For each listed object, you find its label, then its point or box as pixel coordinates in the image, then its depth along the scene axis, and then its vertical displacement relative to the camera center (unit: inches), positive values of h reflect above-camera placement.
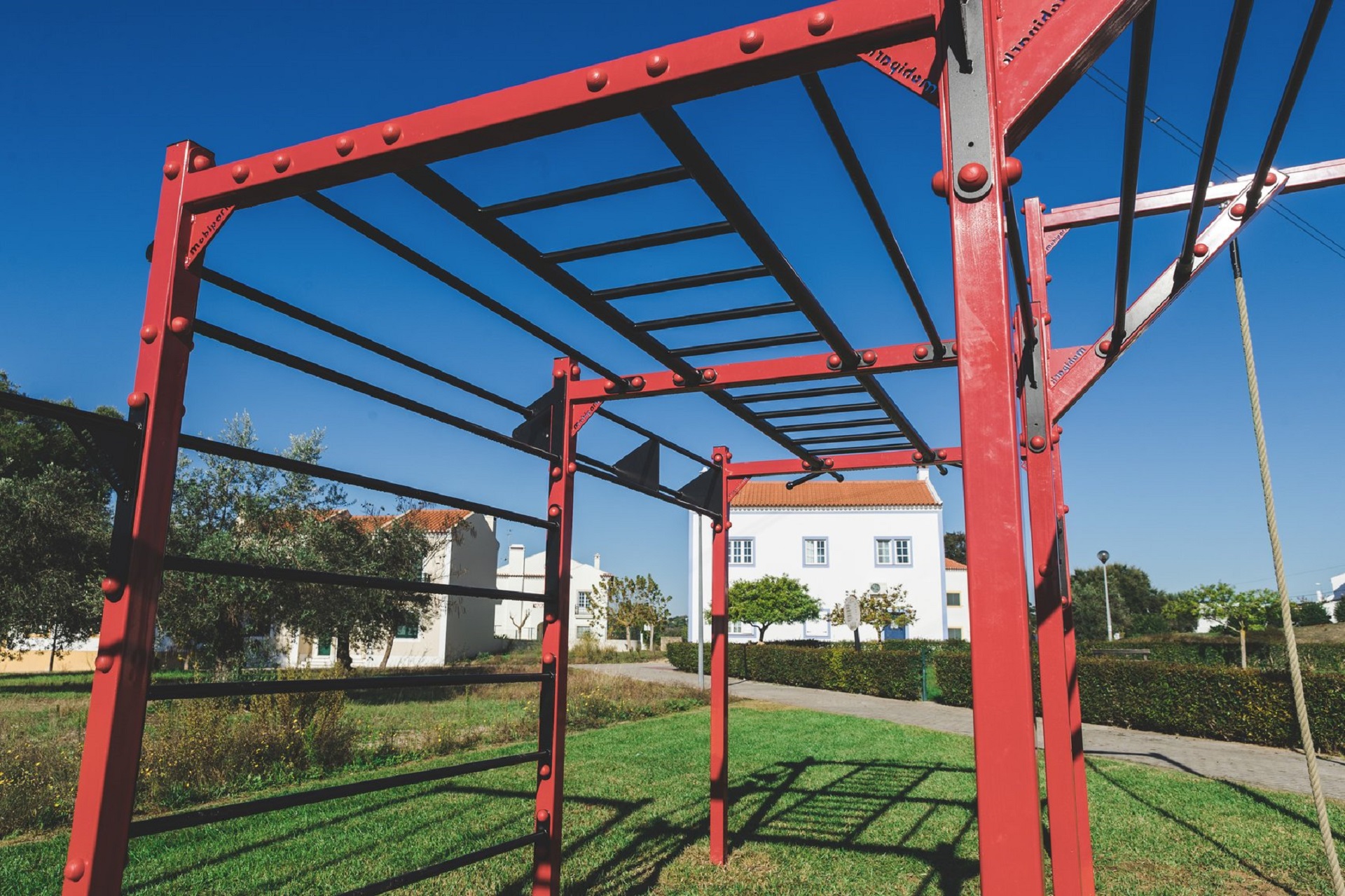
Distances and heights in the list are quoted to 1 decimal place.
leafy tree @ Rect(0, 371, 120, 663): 641.6 +38.8
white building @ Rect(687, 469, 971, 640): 1284.4 +102.0
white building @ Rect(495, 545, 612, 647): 1665.8 +20.7
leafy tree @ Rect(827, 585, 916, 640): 1176.2 -3.3
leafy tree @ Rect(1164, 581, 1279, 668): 833.5 +6.8
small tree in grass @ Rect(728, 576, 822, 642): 1157.1 +7.3
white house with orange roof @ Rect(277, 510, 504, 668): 835.4 -10.8
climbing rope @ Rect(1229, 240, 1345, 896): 94.0 -0.1
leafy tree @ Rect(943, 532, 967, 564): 2810.8 +231.8
